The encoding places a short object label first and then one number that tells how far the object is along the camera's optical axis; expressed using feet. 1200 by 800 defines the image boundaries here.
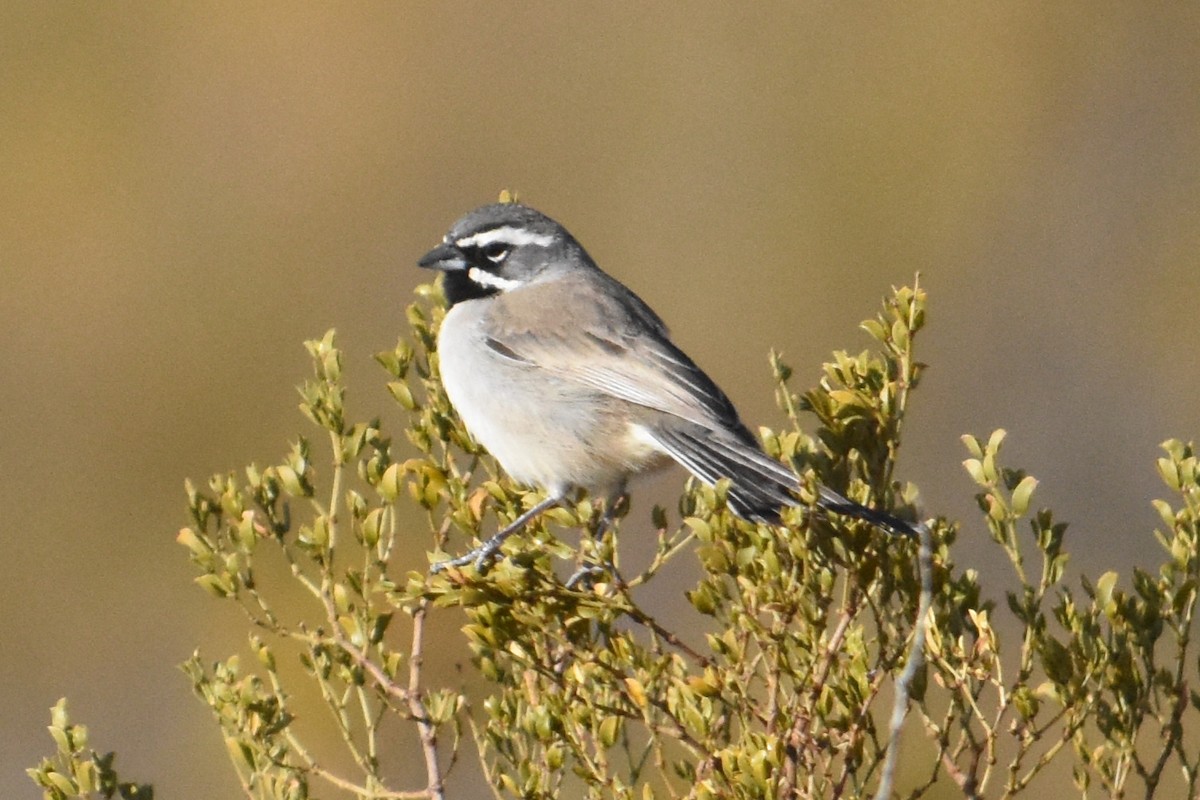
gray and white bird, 29.48
